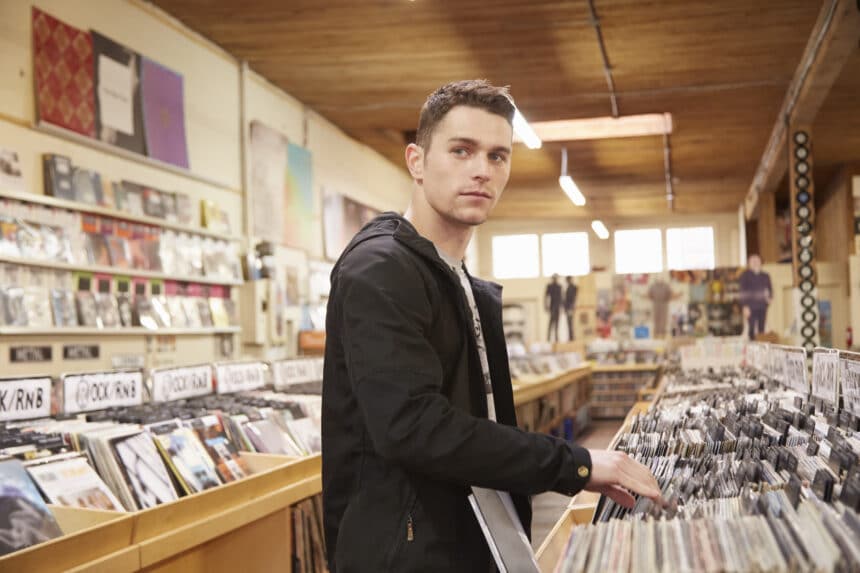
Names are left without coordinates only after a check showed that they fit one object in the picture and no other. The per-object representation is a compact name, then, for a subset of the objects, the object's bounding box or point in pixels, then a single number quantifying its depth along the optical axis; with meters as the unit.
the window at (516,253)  23.48
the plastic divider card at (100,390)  3.97
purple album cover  8.13
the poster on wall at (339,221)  12.47
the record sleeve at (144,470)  3.16
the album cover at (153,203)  7.98
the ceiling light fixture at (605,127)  12.49
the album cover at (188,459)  3.38
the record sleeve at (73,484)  2.85
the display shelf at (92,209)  6.30
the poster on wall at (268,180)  10.21
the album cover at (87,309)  6.99
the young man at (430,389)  1.52
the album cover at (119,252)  7.37
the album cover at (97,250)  7.10
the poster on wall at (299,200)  11.16
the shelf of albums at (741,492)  1.21
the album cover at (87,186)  7.04
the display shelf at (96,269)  6.31
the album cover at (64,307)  6.70
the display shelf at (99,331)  6.29
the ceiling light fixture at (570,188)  13.48
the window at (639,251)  23.30
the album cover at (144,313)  7.75
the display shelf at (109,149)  6.77
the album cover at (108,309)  7.23
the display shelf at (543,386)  8.62
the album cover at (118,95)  7.41
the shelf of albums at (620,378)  16.22
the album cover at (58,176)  6.74
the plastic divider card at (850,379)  2.55
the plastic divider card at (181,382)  4.66
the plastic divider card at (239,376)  5.32
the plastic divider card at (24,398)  3.61
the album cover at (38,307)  6.43
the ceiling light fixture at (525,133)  10.13
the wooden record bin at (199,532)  2.59
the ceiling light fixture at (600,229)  20.42
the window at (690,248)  22.98
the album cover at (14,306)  6.21
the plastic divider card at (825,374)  2.90
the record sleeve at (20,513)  2.54
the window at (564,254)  23.44
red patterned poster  6.69
